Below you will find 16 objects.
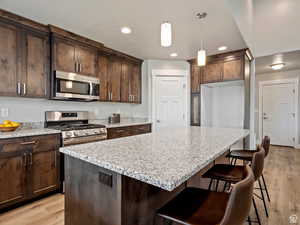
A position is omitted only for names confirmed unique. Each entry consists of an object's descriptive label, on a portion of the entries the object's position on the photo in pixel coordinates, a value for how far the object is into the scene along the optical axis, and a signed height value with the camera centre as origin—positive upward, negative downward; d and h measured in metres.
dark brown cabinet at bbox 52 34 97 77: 2.70 +0.90
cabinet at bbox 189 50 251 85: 3.75 +0.96
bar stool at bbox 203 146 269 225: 1.36 -0.57
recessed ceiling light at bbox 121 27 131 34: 2.73 +1.29
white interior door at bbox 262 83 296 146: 5.44 -0.07
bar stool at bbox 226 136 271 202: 2.03 -0.54
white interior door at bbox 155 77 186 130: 4.48 +0.20
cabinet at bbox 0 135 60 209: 1.97 -0.70
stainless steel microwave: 2.69 +0.40
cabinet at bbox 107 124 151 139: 3.22 -0.40
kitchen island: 0.88 -0.36
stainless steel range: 2.52 -0.25
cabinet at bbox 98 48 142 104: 3.55 +0.76
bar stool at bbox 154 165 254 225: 0.76 -0.55
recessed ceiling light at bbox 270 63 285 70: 4.83 +1.26
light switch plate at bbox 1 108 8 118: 2.45 -0.01
